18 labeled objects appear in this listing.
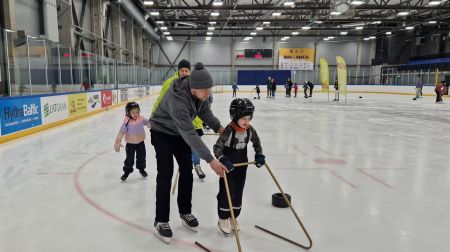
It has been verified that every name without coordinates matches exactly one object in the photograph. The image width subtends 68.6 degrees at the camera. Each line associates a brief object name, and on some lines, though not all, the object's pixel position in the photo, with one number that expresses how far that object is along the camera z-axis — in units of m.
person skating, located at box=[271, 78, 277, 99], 25.25
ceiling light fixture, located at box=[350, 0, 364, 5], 16.16
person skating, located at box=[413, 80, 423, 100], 24.15
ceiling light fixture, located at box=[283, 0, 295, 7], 18.00
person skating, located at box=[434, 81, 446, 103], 20.28
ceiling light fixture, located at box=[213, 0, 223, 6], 18.31
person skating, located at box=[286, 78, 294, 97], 26.20
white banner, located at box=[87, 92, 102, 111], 12.35
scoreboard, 37.78
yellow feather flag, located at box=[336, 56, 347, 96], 16.06
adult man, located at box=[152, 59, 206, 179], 3.82
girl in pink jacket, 4.08
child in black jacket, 2.43
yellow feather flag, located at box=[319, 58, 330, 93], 18.42
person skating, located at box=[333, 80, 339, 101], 22.14
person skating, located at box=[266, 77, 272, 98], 25.30
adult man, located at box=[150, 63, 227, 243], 2.31
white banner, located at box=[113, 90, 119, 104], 15.95
